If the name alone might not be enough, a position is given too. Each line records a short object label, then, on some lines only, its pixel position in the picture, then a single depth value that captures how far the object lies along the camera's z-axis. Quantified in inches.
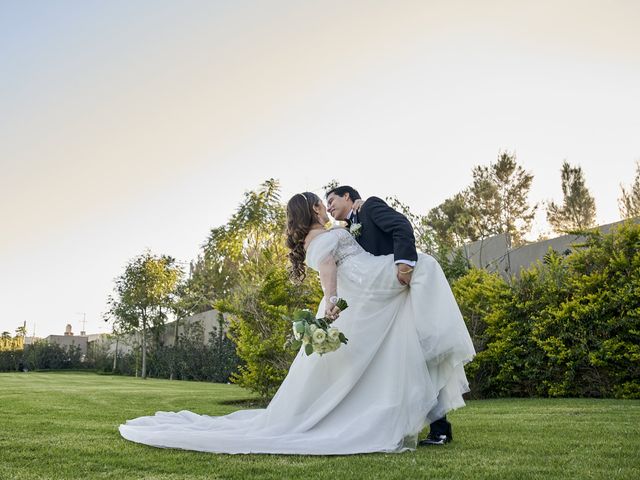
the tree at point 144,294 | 1027.3
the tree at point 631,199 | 951.0
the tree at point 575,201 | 1051.9
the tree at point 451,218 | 1110.4
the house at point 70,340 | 1397.9
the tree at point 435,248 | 433.7
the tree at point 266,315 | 318.0
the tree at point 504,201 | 1189.8
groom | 153.5
